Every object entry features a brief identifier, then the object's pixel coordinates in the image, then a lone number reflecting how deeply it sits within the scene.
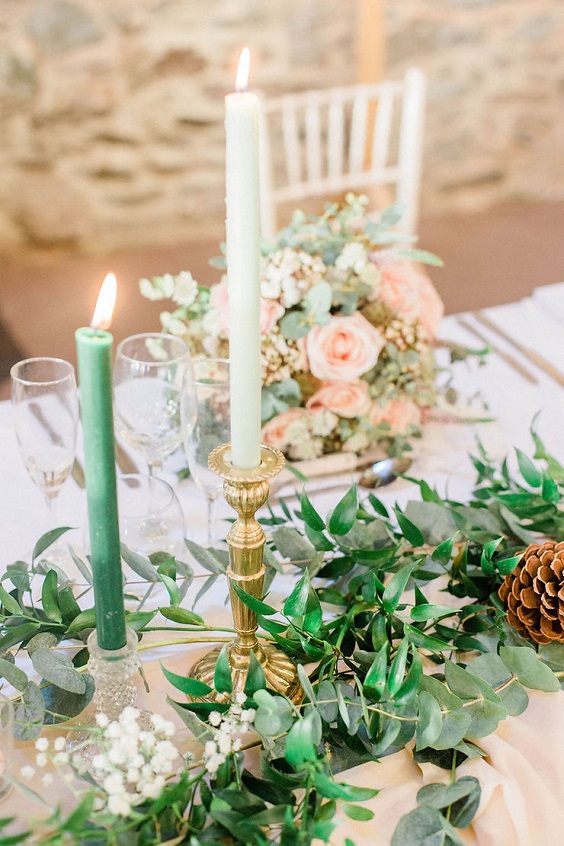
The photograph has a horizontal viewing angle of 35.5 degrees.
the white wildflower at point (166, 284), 1.17
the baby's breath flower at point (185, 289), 1.18
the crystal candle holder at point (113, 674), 0.67
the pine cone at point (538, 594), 0.80
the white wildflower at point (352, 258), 1.15
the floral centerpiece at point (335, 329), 1.13
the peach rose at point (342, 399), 1.16
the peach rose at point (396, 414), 1.19
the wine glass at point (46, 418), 0.96
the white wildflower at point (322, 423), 1.16
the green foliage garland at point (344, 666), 0.62
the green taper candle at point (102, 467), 0.55
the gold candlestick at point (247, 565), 0.69
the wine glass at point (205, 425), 0.97
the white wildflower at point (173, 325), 1.19
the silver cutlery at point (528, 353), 1.40
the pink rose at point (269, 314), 1.12
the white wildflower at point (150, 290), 1.18
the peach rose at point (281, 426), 1.16
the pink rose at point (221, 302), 1.14
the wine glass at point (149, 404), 1.05
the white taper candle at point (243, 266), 0.59
